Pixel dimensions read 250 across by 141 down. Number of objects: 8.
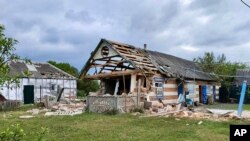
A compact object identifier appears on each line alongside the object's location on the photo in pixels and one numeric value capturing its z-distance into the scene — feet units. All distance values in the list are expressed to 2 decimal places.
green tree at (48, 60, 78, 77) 132.11
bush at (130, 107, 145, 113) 42.53
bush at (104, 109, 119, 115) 38.89
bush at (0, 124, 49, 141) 7.19
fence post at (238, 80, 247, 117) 36.30
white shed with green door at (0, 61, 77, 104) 80.08
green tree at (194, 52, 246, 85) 84.98
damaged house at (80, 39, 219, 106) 48.36
